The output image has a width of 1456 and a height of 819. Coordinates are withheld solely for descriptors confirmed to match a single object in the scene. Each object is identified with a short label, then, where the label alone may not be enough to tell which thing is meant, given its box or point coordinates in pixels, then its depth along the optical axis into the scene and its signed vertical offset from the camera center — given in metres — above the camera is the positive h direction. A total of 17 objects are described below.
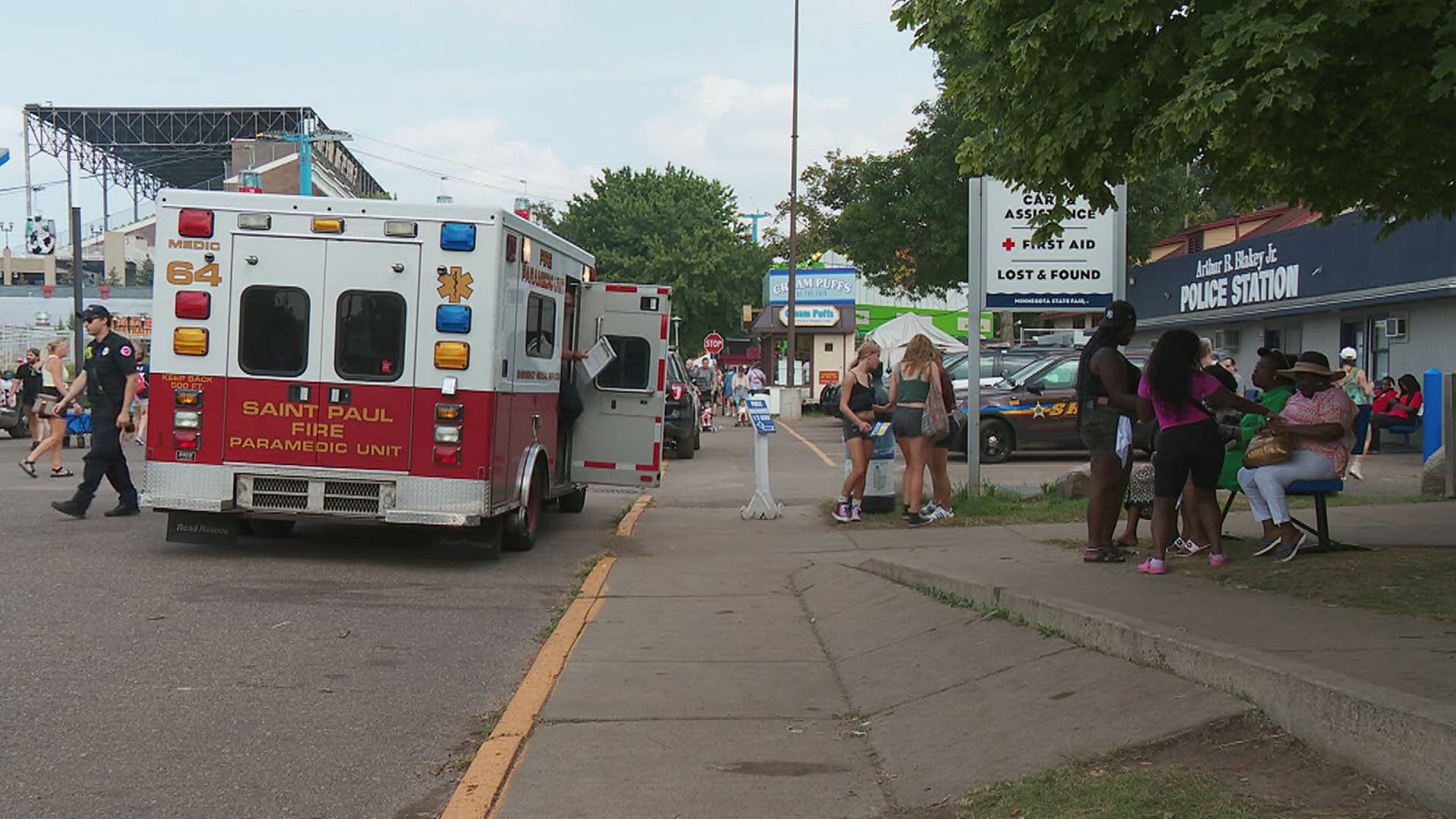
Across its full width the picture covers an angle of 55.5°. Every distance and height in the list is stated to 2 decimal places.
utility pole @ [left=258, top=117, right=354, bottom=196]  39.46 +8.32
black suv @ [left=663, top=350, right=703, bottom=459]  22.52 +0.04
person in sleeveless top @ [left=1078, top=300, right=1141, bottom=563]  9.00 +0.09
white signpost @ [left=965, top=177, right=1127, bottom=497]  13.80 +1.67
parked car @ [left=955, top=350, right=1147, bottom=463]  21.17 +0.12
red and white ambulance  10.53 +0.36
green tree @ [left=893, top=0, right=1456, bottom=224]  5.79 +1.58
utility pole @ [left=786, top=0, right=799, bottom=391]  40.94 +6.51
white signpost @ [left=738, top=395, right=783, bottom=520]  14.06 -0.48
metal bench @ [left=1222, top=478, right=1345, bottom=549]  8.75 -0.39
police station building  22.19 +2.58
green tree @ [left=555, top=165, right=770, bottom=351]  60.16 +7.81
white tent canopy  34.84 +2.30
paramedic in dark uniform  12.66 +0.06
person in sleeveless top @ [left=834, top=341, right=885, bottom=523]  13.04 +0.10
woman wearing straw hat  8.68 -0.06
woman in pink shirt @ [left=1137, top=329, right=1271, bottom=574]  8.45 +0.00
